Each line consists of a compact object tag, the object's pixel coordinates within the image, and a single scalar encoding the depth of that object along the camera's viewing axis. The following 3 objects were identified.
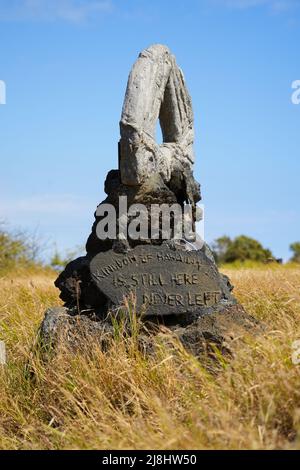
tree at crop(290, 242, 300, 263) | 24.83
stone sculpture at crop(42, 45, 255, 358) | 6.33
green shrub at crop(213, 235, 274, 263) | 23.64
